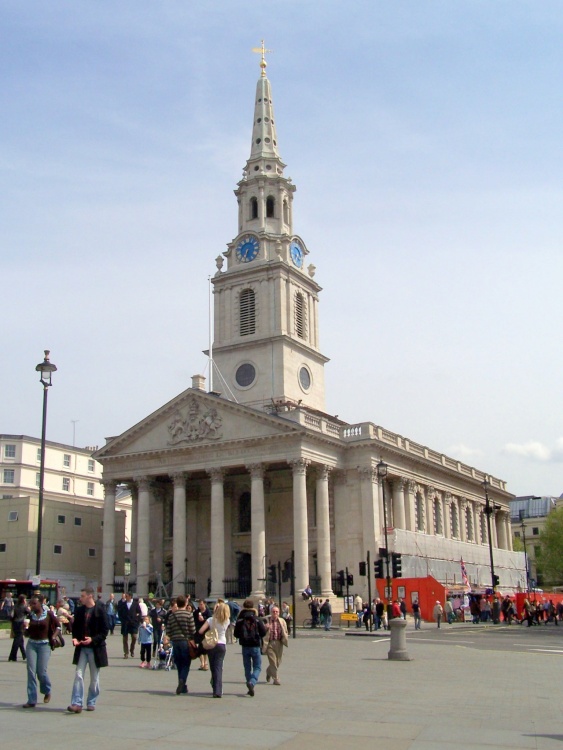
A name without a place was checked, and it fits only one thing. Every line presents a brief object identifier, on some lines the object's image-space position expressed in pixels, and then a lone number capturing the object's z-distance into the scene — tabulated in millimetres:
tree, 104375
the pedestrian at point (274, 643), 18266
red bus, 48625
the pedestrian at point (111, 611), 36181
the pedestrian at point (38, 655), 14434
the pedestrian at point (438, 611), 44500
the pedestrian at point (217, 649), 16188
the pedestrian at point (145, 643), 22819
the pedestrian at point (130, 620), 25438
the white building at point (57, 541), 65312
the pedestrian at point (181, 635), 16359
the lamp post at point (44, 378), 29953
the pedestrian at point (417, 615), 43406
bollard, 24403
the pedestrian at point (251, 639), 16828
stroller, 22188
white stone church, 58156
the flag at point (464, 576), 62781
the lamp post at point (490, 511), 54594
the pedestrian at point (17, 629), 23875
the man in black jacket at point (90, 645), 13852
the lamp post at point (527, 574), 81331
